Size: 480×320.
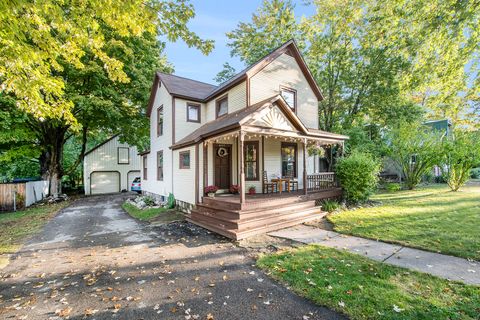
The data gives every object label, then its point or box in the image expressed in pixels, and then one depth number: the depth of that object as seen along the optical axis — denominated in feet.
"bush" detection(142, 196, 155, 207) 42.93
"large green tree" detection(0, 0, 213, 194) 14.26
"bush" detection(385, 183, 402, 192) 53.47
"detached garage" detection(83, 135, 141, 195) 70.49
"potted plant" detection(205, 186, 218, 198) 30.59
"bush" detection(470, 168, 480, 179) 83.34
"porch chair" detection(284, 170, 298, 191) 37.82
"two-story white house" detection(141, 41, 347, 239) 26.30
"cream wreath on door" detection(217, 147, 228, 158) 34.96
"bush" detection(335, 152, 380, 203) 35.04
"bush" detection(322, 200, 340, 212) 32.49
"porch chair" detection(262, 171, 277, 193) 35.53
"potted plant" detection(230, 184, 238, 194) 34.14
